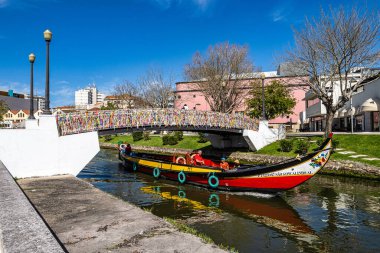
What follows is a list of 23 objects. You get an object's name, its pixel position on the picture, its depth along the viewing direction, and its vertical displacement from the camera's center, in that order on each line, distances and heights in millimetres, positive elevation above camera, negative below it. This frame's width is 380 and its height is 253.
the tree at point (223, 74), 46812 +8873
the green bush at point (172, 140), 49253 -1466
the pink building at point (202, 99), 68938 +7721
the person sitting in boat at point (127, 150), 30314 -1880
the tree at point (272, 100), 49281 +4795
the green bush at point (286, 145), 30781 -1540
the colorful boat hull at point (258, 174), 15953 -2636
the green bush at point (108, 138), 69175 -1458
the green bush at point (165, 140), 49644 -1461
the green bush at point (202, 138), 45859 -1123
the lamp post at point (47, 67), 14679 +3118
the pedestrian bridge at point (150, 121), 18125 +767
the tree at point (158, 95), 61719 +7440
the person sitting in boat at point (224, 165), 20400 -2309
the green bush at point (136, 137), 58356 -1077
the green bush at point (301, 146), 29003 -1564
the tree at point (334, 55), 27297 +7037
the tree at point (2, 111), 57881 +4147
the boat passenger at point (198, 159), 22156 -2050
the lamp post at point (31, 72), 17531 +3525
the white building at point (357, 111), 34562 +2398
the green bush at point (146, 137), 57556 -1094
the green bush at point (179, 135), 50200 -763
